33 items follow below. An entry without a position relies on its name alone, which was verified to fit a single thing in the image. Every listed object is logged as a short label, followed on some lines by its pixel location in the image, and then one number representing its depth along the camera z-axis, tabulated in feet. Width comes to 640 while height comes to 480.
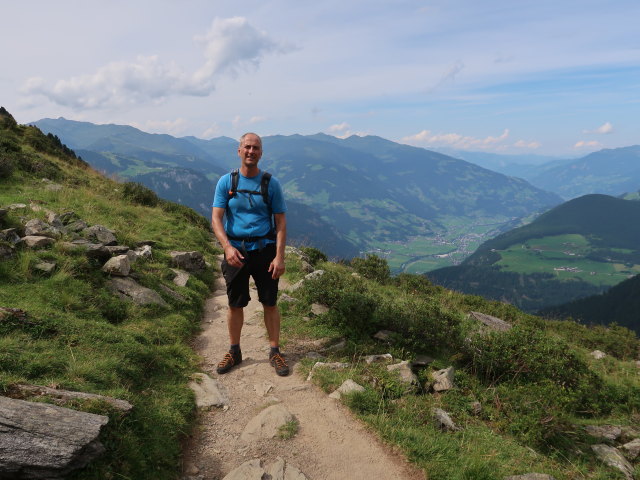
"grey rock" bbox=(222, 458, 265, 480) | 13.78
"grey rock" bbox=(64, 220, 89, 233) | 34.17
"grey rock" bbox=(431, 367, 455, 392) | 22.07
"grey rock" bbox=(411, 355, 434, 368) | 25.26
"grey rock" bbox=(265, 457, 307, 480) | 14.05
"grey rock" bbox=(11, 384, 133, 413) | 13.60
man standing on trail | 19.69
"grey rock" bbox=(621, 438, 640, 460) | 22.30
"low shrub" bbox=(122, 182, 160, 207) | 65.92
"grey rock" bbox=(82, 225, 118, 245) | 33.76
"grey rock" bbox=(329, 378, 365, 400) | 19.38
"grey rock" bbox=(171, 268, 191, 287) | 35.89
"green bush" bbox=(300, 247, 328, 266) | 58.06
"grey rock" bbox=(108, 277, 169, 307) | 28.02
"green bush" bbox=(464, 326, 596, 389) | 25.23
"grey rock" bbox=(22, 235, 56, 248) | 27.79
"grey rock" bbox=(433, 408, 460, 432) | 18.19
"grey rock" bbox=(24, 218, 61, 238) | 29.91
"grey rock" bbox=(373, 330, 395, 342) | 27.30
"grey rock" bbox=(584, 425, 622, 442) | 23.49
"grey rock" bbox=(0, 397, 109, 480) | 10.87
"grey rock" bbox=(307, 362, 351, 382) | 22.41
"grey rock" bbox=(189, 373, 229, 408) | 18.86
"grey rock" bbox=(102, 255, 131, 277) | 29.14
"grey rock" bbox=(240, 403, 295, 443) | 16.55
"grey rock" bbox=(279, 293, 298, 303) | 34.53
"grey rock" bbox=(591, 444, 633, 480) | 19.57
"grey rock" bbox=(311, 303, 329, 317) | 31.36
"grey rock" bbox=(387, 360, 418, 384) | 21.28
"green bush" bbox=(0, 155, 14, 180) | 48.86
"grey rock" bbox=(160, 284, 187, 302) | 31.91
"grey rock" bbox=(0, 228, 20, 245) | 26.66
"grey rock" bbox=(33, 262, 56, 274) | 25.31
